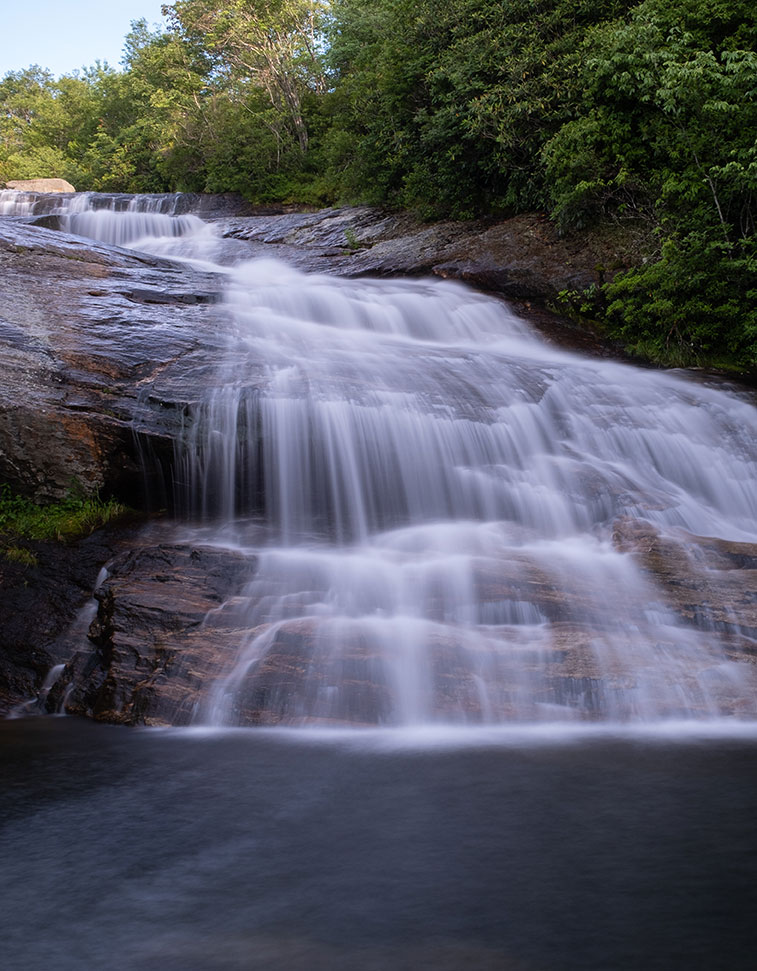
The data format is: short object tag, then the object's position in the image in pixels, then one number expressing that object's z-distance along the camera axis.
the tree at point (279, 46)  25.23
